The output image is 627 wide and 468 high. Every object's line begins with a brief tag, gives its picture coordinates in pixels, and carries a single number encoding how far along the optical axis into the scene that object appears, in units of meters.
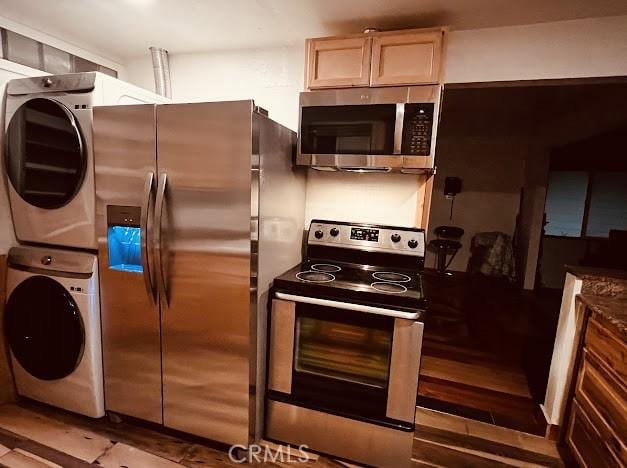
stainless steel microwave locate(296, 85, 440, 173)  1.71
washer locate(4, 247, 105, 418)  1.79
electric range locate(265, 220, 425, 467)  1.57
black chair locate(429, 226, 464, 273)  5.43
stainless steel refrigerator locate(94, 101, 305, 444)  1.52
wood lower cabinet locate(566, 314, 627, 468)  1.35
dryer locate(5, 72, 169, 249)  1.73
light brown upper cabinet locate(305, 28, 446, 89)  1.75
